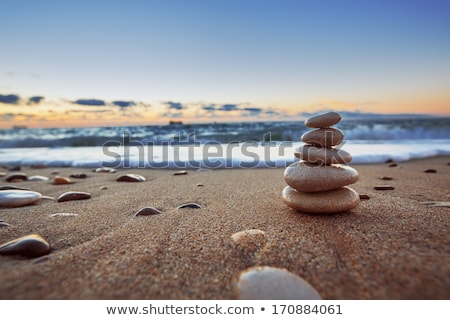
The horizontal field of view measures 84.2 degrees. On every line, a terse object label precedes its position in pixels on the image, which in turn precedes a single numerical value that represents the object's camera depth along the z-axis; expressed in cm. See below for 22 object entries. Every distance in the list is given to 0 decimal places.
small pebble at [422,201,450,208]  32
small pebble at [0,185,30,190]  47
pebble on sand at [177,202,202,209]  36
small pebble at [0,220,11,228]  28
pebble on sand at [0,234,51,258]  21
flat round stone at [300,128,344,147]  31
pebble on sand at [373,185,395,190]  45
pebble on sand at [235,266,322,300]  16
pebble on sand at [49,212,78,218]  33
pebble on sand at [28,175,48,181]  68
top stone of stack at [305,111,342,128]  30
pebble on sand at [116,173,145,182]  63
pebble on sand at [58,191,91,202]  42
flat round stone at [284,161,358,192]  29
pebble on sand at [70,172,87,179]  72
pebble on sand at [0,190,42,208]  38
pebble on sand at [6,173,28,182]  67
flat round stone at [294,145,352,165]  30
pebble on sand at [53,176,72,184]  61
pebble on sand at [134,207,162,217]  33
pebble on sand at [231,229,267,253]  22
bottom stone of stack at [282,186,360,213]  29
